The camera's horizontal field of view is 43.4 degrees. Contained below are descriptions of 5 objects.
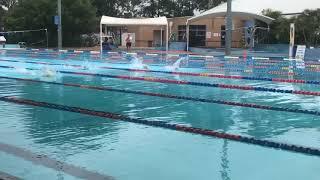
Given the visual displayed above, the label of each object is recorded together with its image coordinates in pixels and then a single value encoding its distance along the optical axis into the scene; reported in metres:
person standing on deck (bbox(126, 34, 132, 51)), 24.80
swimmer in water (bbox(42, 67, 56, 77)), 10.79
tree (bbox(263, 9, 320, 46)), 20.99
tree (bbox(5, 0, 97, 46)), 28.02
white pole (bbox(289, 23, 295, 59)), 17.88
